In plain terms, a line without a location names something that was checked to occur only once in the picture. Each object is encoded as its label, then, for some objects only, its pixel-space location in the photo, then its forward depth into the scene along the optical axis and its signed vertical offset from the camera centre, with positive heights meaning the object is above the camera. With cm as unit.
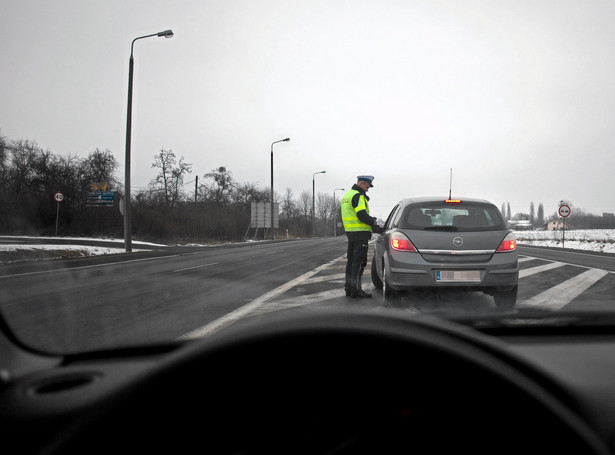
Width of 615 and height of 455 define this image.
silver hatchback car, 508 -27
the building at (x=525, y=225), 9589 +82
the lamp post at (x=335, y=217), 8359 +204
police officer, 655 -4
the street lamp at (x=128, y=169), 1731 +222
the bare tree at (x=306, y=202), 9326 +543
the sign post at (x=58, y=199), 2029 +117
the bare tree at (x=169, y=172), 4656 +569
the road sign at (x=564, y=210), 2553 +113
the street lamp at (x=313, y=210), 5926 +224
